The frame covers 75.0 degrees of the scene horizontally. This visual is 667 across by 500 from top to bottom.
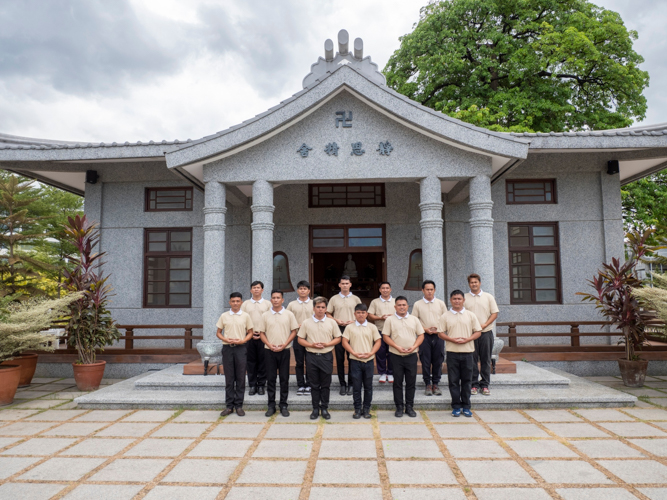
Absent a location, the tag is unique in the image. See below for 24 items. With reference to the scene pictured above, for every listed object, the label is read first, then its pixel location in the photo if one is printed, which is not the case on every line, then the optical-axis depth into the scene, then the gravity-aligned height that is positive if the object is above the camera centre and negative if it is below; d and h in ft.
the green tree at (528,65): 45.42 +23.80
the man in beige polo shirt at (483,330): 18.88 -2.08
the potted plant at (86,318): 22.63 -1.72
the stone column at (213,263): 22.38 +1.12
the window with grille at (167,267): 29.78 +1.22
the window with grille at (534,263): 29.12 +1.26
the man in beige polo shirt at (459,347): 17.10 -2.53
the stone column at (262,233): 22.26 +2.65
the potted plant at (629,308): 22.12 -1.37
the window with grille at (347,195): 30.50 +6.21
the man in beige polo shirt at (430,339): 18.62 -2.41
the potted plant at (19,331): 19.72 -2.05
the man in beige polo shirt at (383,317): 19.39 -1.49
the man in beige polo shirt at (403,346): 16.60 -2.39
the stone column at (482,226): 21.93 +2.87
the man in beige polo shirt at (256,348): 18.71 -2.74
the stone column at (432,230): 21.83 +2.69
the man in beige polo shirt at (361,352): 16.71 -2.63
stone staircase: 18.35 -4.95
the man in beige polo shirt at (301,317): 18.84 -1.45
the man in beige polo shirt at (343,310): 19.22 -1.20
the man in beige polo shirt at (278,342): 17.51 -2.33
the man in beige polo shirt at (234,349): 17.51 -2.61
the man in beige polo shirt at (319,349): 16.81 -2.53
